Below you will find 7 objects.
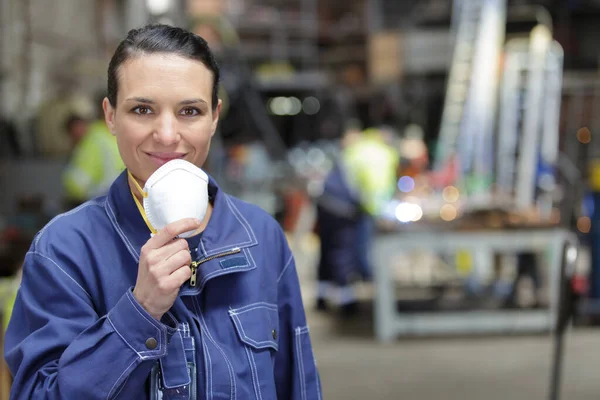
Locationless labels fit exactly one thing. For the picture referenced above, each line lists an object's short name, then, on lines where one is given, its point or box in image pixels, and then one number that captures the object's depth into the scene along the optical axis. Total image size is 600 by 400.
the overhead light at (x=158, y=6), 8.42
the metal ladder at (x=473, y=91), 12.43
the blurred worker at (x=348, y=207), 8.95
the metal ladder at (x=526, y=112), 11.36
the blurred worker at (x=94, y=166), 6.95
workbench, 7.42
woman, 1.39
